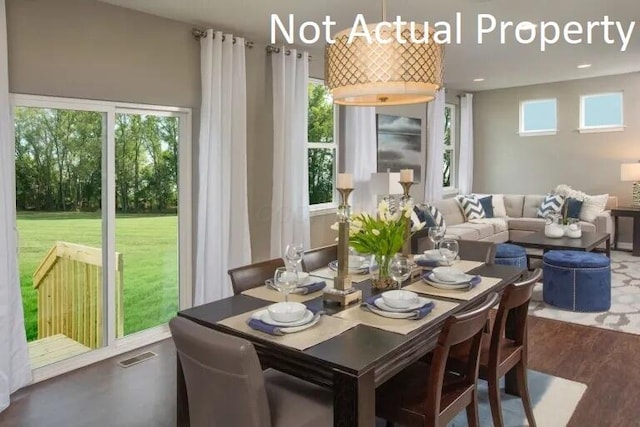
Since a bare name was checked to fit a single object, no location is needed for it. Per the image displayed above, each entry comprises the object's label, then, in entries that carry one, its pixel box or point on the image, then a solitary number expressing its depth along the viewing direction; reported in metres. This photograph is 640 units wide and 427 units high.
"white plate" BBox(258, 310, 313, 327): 1.93
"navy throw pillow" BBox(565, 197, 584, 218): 6.90
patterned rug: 4.24
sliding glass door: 3.40
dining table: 1.61
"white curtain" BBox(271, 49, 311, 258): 4.82
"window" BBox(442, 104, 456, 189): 8.66
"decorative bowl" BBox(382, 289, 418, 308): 2.12
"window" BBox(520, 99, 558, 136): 8.11
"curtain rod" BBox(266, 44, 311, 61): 4.79
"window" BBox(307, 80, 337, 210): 5.61
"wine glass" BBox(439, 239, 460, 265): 2.83
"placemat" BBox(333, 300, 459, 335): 1.94
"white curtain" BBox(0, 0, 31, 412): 2.90
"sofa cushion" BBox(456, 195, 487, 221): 7.33
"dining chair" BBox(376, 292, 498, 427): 1.84
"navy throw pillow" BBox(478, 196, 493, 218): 7.60
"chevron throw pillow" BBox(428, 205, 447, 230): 6.29
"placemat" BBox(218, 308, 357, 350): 1.80
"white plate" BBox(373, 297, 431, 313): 2.08
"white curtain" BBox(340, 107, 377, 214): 5.81
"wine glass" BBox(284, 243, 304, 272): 2.33
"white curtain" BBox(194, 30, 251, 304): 4.14
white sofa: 6.67
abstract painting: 6.56
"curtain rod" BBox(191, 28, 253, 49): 4.11
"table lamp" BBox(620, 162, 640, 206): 6.80
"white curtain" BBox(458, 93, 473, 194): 8.59
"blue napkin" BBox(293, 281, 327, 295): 2.46
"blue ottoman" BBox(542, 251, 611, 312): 4.51
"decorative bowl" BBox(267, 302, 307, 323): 1.96
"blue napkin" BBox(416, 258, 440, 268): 2.98
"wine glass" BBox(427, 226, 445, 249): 2.98
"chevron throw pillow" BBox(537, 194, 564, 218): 7.15
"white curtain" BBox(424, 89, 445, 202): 7.52
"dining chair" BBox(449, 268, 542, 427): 2.25
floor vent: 3.56
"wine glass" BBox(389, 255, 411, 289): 2.38
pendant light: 2.23
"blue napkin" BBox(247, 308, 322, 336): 1.88
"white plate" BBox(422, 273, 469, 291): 2.47
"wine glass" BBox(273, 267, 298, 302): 2.12
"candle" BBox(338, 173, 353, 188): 2.34
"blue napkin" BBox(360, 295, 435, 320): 2.03
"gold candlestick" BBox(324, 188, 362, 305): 2.30
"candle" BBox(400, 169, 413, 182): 2.97
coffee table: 5.29
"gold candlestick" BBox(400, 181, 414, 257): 2.68
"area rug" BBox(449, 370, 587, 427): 2.67
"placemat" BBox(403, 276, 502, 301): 2.38
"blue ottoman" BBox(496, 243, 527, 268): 5.10
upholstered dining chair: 1.58
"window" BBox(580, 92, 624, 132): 7.50
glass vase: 2.50
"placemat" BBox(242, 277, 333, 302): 2.39
